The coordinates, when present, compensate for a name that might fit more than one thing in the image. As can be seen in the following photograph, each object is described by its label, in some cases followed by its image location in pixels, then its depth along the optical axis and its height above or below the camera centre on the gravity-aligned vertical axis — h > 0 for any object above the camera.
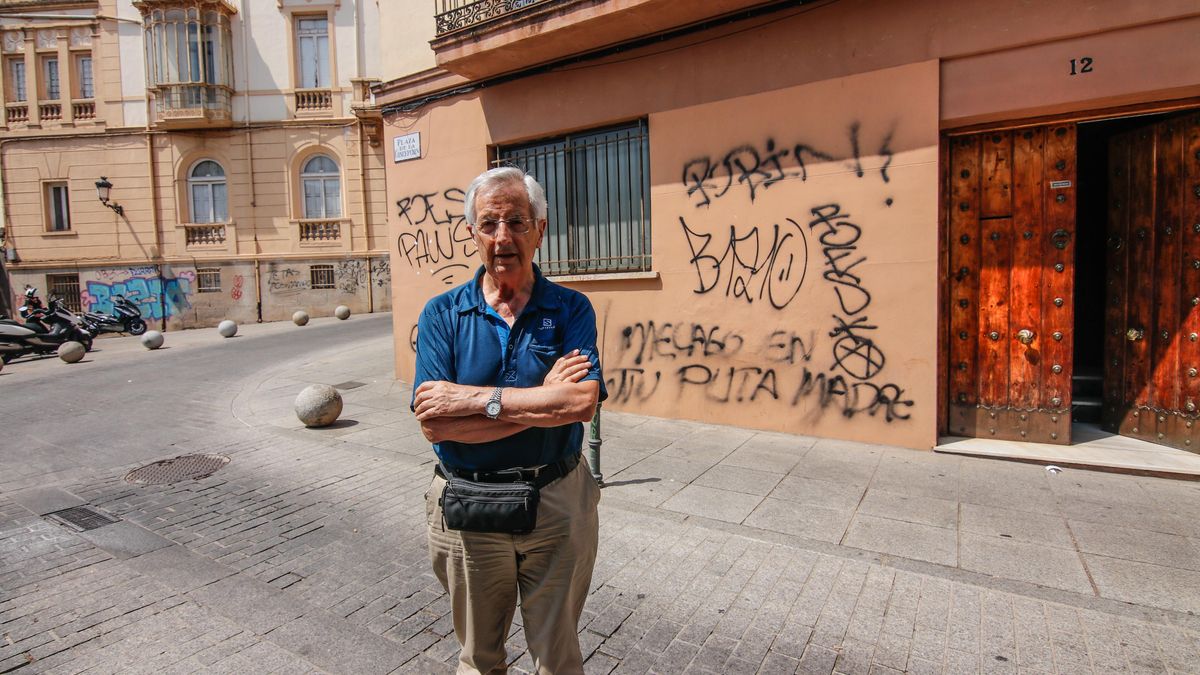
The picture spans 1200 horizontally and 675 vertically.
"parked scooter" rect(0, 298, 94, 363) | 13.19 -0.66
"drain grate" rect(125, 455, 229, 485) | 5.34 -1.52
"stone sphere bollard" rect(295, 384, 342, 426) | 6.94 -1.22
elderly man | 2.08 -0.42
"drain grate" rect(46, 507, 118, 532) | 4.35 -1.55
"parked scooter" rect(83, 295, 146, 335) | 17.84 -0.54
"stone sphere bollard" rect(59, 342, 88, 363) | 12.47 -1.00
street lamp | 20.14 +3.66
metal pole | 4.63 -1.18
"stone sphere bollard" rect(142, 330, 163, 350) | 14.18 -0.91
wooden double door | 5.15 -0.03
